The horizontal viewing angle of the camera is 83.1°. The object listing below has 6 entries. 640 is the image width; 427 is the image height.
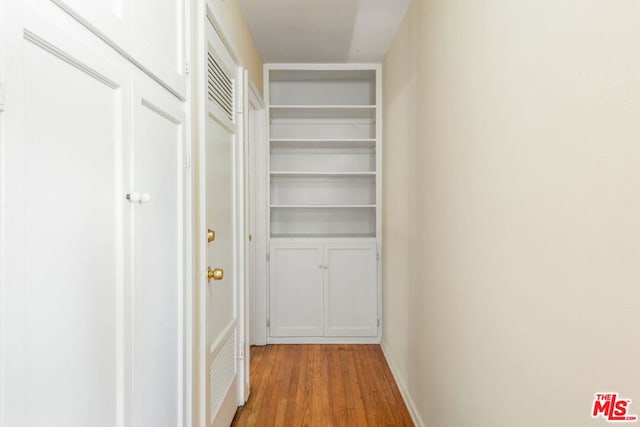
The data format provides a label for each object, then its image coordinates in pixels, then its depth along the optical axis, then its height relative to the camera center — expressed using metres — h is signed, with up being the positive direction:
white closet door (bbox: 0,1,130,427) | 0.58 -0.04
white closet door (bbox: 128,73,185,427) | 1.01 -0.16
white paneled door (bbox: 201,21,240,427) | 1.73 -0.18
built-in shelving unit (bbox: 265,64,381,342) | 3.40 +0.08
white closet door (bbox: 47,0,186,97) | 0.80 +0.49
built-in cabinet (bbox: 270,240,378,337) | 3.40 -0.77
